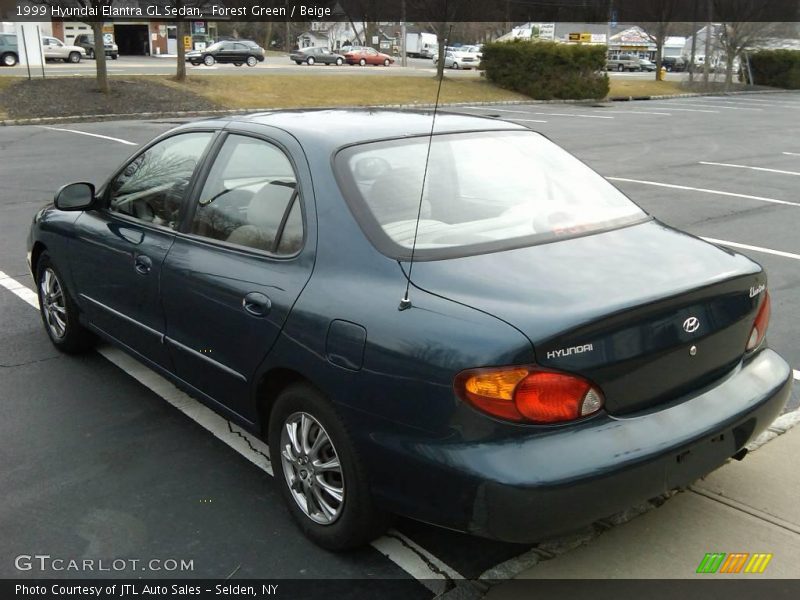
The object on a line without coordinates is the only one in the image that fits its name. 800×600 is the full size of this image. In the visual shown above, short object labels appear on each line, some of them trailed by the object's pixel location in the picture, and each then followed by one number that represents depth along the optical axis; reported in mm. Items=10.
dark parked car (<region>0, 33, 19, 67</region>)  38469
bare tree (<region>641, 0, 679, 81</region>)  43225
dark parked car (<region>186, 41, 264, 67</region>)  46016
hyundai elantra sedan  2512
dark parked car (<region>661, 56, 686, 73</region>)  70688
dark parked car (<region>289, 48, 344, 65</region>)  53281
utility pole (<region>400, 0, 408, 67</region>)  50819
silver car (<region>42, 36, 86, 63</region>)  44188
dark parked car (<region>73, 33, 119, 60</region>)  51031
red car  55969
